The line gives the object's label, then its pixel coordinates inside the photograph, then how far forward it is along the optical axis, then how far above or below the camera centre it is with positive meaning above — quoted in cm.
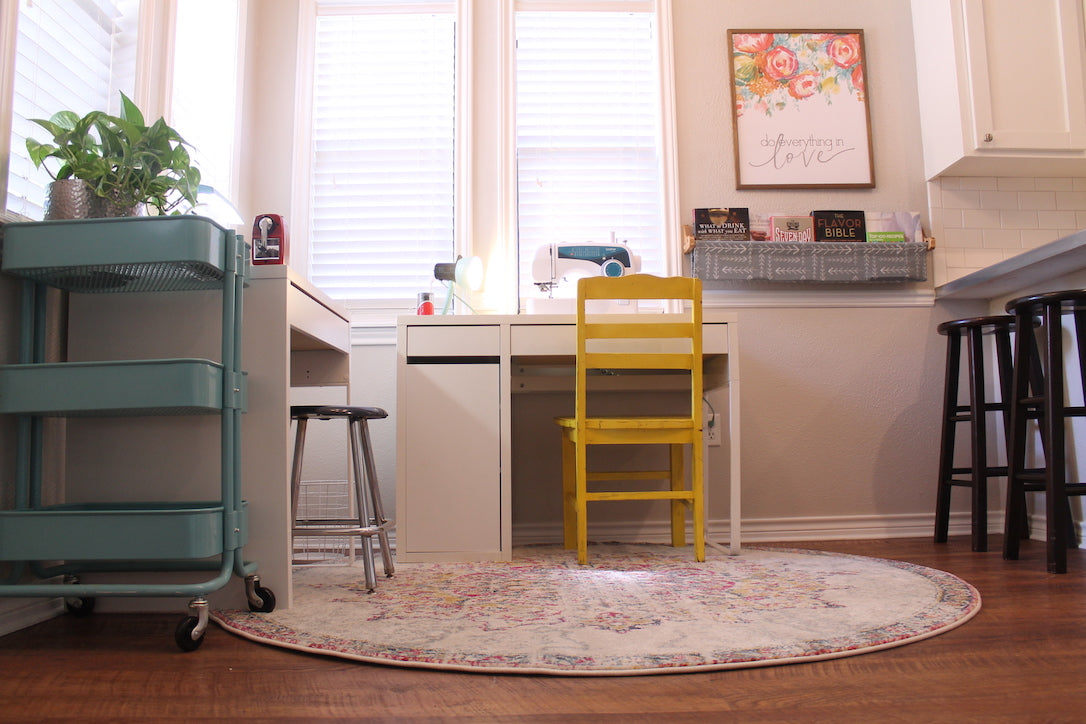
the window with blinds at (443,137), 336 +126
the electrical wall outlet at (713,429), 318 -3
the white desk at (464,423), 263 +1
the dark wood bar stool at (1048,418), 232 +0
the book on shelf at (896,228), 331 +81
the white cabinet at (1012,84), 312 +134
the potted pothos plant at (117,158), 183 +65
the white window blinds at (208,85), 271 +128
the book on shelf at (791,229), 331 +81
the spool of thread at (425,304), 295 +46
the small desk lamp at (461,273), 304 +60
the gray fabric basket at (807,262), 322 +65
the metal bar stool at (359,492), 212 -19
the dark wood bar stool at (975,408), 279 +3
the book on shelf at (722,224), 329 +83
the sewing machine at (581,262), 297 +62
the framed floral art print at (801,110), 336 +134
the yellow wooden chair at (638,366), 249 +18
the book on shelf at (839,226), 331 +82
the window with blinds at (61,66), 188 +97
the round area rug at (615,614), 145 -43
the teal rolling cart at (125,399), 158 +7
